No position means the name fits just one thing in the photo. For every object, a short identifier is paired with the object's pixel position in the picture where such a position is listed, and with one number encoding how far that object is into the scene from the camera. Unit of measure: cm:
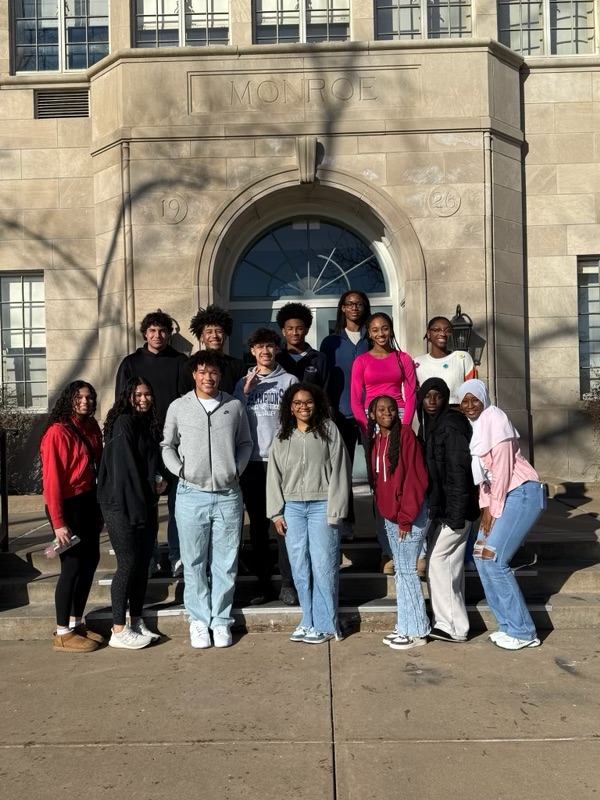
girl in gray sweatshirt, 538
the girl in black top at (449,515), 540
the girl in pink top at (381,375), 611
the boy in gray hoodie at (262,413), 583
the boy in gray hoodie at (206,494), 543
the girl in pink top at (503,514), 532
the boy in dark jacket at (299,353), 618
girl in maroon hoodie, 533
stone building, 999
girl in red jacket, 532
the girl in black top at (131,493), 530
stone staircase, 575
